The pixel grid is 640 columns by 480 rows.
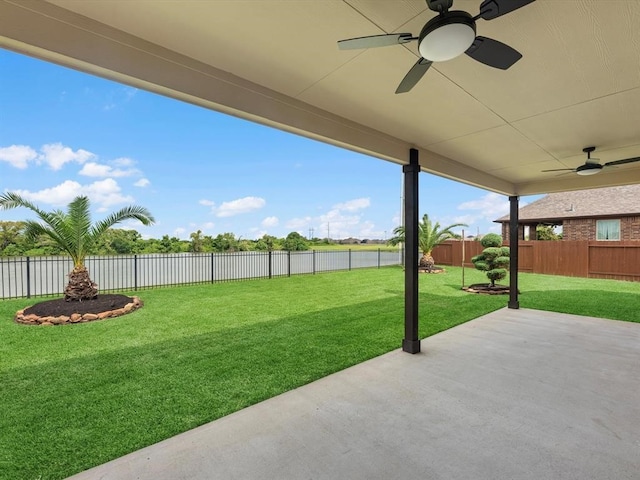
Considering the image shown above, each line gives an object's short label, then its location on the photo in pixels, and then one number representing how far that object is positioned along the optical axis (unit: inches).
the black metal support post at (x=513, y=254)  246.4
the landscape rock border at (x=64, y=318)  197.5
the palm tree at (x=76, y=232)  224.2
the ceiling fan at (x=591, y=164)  156.3
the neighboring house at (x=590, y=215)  470.0
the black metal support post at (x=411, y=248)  152.0
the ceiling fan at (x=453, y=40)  56.2
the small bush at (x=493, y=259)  334.3
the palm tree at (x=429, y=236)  506.6
